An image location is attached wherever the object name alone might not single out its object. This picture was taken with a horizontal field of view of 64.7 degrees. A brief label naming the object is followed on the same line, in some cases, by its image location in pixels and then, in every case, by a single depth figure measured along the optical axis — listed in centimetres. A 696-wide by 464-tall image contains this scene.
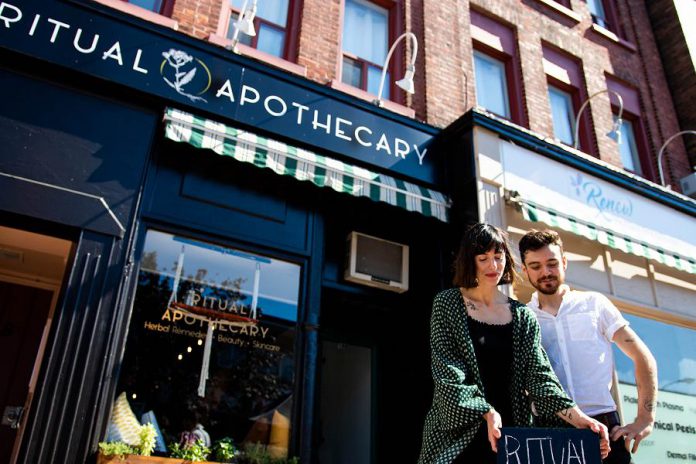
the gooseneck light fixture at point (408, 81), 640
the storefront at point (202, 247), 443
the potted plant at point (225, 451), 448
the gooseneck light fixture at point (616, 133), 793
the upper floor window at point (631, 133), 1019
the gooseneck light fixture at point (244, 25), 556
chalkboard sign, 234
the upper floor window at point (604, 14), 1134
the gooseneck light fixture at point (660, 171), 929
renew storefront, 636
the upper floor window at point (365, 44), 745
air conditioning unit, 594
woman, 253
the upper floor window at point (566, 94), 955
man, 289
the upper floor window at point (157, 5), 615
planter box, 395
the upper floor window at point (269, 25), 662
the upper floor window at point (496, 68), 880
